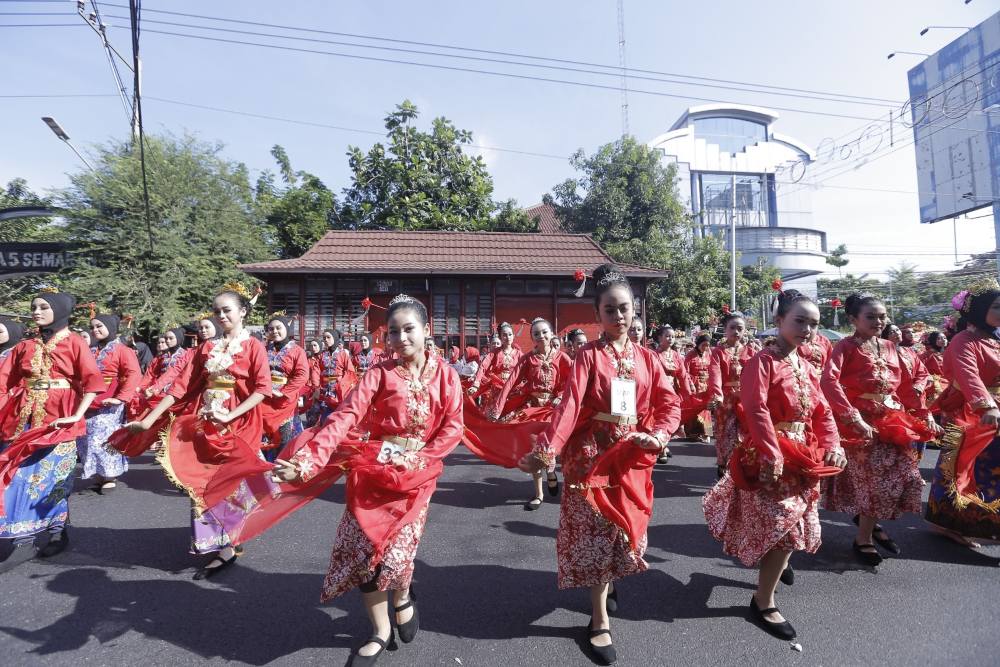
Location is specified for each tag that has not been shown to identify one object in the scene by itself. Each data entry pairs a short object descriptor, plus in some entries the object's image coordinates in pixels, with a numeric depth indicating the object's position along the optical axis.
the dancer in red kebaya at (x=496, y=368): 6.93
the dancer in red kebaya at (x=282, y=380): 4.83
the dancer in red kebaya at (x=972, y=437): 3.90
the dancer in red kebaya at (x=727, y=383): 6.02
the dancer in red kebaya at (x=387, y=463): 2.60
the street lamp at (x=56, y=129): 11.90
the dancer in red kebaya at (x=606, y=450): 2.77
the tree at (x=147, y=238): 15.16
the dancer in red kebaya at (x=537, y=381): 5.47
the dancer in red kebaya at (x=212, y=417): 3.71
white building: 42.91
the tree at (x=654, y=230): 19.69
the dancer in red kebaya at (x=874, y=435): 3.87
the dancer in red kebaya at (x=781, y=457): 2.90
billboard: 24.92
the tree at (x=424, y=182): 22.14
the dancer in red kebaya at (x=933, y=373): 7.85
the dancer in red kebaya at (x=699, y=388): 7.20
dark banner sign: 15.92
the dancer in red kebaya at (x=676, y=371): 6.98
